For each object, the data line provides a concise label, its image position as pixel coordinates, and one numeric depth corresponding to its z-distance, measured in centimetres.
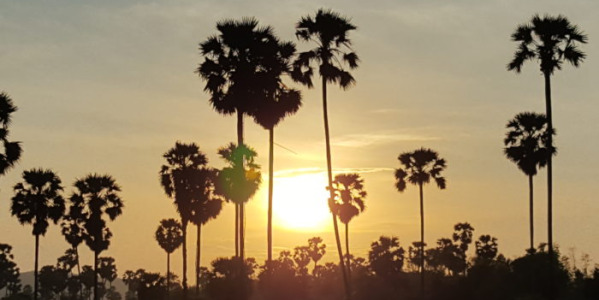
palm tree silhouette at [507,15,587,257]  5709
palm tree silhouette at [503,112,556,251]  8556
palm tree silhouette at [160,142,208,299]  8150
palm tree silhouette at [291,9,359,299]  6044
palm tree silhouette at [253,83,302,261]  5653
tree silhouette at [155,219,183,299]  12912
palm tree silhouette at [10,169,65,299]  8275
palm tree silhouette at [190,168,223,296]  8188
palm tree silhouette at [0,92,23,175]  5147
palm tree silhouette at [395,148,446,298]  9994
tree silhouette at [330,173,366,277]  10219
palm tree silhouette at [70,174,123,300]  8862
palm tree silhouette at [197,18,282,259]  5450
